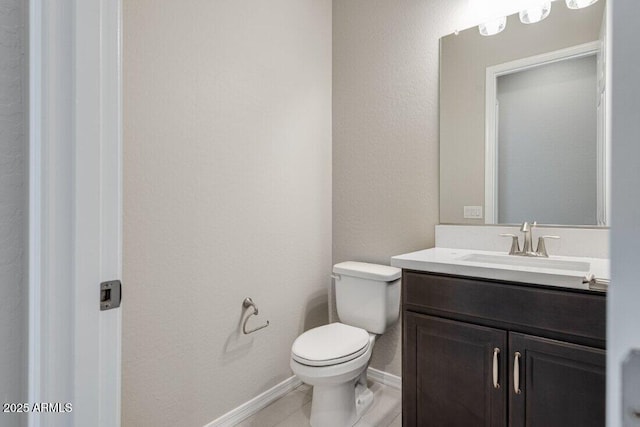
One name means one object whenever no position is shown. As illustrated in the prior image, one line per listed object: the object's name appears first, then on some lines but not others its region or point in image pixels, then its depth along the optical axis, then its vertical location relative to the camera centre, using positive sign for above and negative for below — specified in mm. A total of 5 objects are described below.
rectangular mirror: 1522 +441
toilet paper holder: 1794 -521
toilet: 1572 -647
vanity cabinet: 1104 -510
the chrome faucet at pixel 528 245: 1546 -149
